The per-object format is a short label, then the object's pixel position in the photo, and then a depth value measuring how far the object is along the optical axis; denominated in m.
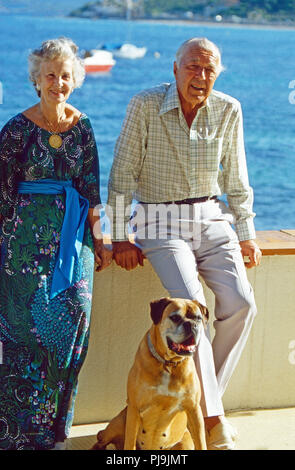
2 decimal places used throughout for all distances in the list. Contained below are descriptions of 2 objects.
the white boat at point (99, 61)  49.50
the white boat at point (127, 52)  56.72
